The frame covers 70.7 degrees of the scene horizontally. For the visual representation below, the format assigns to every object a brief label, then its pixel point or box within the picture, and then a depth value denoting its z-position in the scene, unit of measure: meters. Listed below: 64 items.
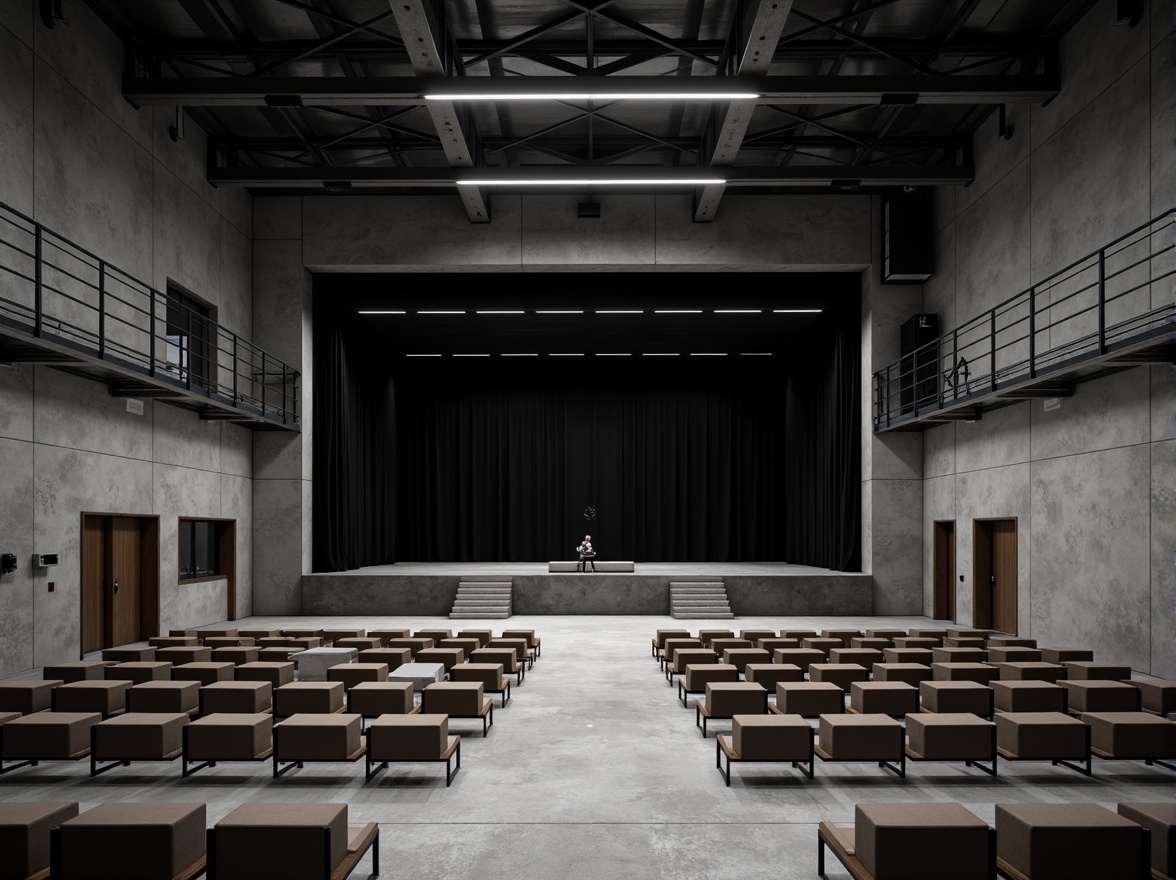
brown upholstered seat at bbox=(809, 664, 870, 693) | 9.09
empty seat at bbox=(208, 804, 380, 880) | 4.14
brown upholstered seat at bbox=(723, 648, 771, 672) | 10.32
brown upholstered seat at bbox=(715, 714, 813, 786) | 6.59
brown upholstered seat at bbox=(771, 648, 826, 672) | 10.34
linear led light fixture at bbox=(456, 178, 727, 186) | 15.32
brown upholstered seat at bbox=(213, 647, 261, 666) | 10.24
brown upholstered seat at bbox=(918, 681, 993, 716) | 7.86
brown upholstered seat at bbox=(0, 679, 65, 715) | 7.88
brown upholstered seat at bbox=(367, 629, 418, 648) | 11.62
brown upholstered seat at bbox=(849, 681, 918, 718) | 7.92
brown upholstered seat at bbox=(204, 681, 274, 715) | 7.75
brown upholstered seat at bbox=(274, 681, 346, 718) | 7.74
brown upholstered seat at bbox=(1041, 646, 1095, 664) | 10.40
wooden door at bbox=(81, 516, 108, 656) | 13.40
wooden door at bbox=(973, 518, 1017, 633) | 15.66
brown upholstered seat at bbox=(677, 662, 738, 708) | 9.23
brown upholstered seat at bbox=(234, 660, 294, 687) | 9.17
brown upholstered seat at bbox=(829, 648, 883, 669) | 10.21
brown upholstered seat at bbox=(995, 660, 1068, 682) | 8.91
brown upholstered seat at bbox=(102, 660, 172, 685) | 8.98
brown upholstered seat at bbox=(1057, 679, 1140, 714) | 7.77
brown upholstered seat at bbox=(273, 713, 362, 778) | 6.63
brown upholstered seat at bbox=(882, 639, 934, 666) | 10.03
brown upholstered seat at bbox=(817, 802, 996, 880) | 4.17
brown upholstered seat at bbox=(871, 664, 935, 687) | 9.07
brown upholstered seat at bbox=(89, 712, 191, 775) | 6.58
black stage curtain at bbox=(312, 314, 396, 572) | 20.66
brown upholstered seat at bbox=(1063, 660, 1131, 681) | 8.97
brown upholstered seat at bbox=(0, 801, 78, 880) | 4.25
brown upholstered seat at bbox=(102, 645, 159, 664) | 10.31
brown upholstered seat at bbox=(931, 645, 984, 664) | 10.04
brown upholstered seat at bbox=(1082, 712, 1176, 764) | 6.71
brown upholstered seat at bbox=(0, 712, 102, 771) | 6.66
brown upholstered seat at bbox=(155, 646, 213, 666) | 10.22
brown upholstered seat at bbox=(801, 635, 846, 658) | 11.14
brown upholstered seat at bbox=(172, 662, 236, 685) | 9.03
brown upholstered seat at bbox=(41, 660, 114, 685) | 9.12
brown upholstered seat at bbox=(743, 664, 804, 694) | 9.10
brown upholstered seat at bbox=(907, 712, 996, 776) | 6.65
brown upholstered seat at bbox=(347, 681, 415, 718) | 7.93
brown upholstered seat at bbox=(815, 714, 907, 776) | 6.61
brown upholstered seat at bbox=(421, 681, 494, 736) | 7.98
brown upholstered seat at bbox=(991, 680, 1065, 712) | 7.78
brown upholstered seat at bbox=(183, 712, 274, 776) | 6.64
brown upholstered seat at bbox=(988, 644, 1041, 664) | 10.18
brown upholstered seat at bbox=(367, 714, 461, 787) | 6.59
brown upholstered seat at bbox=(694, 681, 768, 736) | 7.93
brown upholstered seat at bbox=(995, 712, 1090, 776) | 6.61
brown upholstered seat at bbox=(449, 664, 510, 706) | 9.35
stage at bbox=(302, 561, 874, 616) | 19.48
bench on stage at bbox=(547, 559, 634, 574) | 21.20
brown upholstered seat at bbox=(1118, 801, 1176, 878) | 4.25
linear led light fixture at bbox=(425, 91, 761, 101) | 11.92
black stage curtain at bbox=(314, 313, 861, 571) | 28.80
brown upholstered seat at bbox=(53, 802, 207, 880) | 4.14
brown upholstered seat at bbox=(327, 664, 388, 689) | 8.97
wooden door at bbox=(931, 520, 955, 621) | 18.62
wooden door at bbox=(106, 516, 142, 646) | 14.09
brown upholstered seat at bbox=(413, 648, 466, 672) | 10.29
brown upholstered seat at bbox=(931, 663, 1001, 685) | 8.88
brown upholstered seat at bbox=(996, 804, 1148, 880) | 4.17
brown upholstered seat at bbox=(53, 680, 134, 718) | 7.84
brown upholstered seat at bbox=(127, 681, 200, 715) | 7.76
